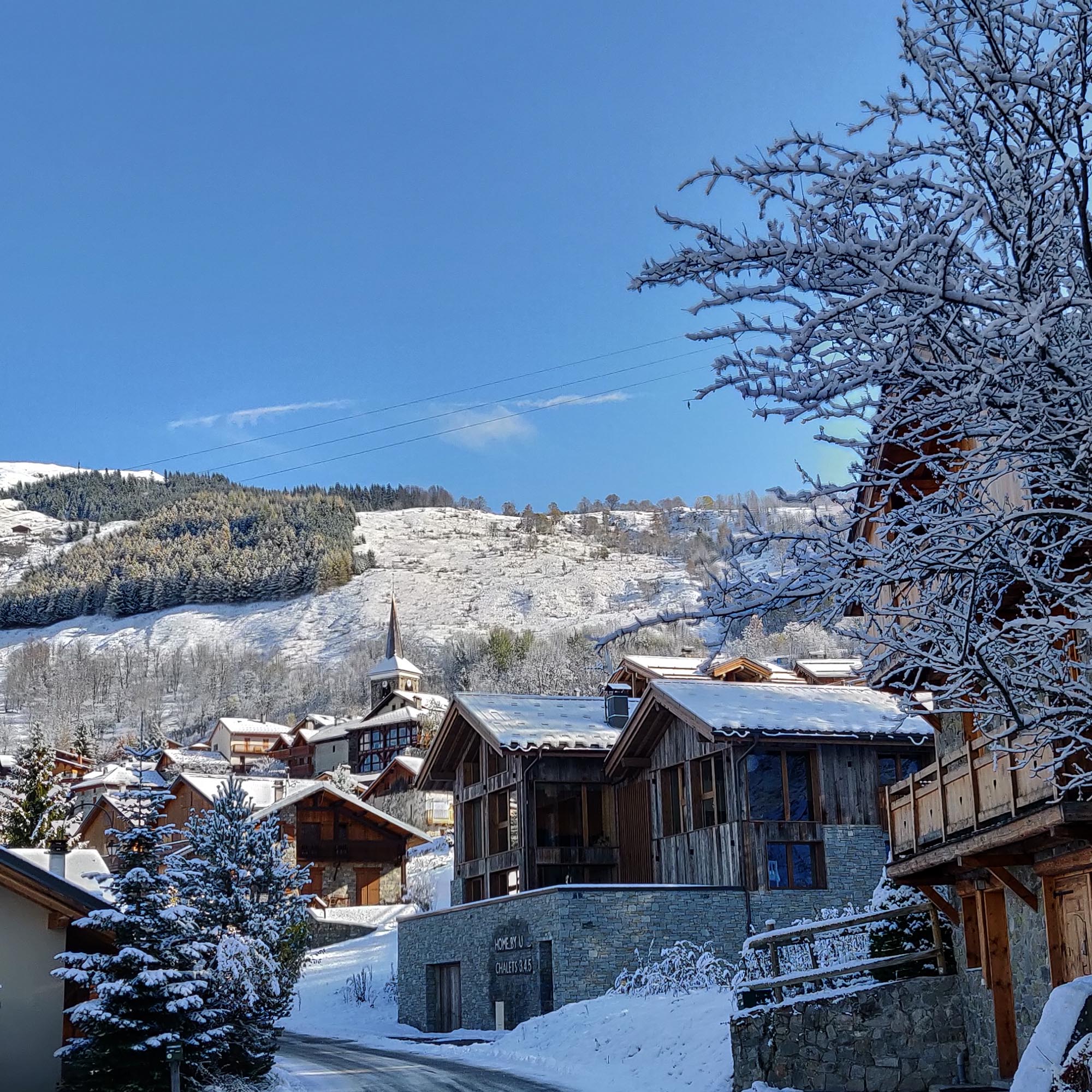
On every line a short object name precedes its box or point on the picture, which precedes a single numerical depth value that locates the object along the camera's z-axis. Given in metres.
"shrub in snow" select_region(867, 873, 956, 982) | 18.53
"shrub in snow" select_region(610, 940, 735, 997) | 24.12
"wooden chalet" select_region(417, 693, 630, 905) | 31.75
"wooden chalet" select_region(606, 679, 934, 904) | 27.89
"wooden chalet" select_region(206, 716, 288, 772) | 112.44
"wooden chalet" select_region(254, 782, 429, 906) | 52.44
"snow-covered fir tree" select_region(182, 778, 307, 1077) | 19.30
